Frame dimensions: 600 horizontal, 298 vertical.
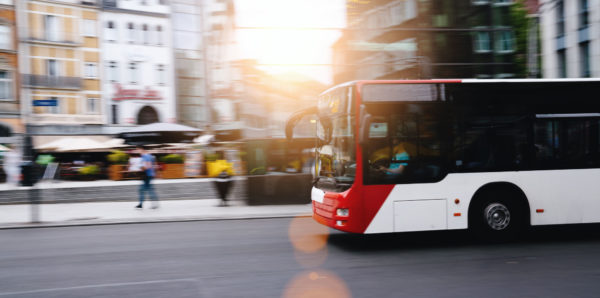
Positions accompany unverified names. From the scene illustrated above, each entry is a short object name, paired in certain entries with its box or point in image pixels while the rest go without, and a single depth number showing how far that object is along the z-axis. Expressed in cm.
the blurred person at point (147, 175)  1398
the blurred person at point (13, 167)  2040
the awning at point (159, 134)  2436
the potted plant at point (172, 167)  2289
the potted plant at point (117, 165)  2208
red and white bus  762
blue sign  1242
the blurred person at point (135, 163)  1923
